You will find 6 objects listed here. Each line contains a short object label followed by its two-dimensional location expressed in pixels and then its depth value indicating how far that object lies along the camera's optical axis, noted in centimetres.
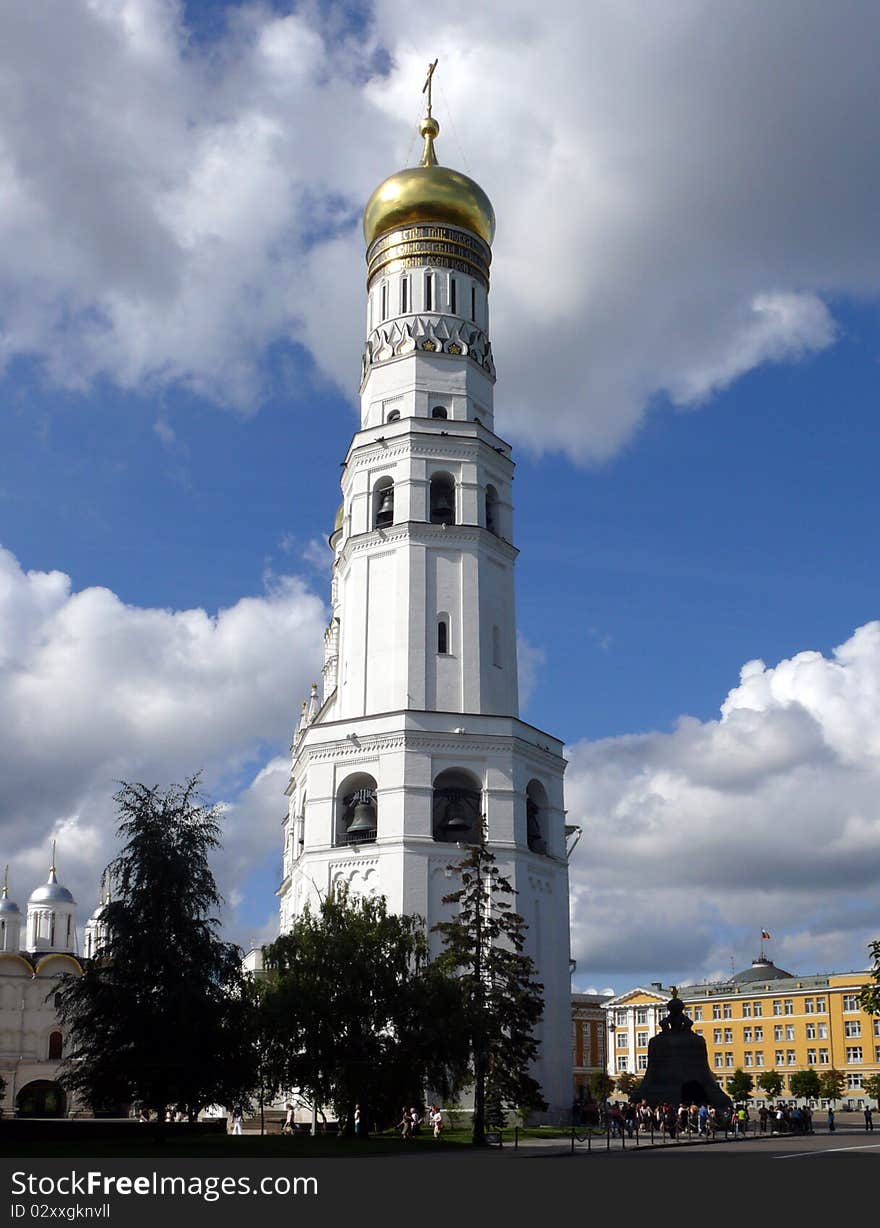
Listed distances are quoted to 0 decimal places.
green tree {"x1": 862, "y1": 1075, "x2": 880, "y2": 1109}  7319
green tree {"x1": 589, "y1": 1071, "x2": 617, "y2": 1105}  9030
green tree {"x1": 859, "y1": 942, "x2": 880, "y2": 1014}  3456
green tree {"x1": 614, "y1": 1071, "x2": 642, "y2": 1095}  9588
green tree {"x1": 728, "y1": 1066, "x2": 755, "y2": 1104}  8281
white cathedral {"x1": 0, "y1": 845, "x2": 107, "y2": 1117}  7200
